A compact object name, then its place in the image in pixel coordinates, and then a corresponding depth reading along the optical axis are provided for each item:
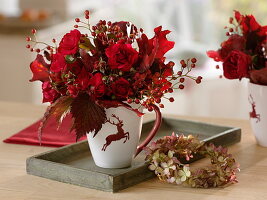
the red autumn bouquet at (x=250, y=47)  1.41
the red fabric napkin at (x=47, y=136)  1.47
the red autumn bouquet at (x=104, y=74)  1.17
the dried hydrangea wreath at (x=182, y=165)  1.22
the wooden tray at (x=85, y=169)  1.21
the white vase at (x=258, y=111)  1.43
